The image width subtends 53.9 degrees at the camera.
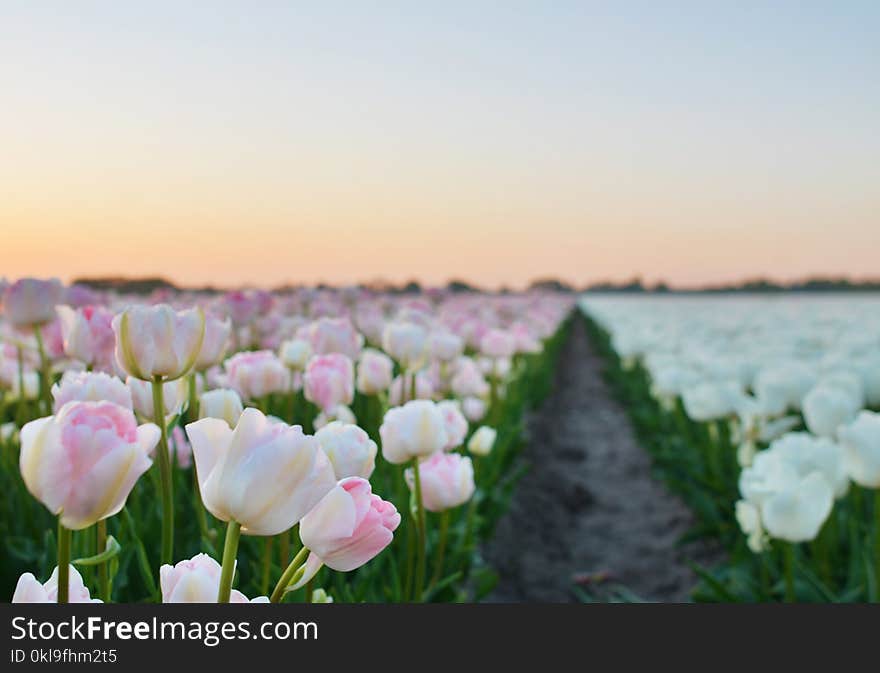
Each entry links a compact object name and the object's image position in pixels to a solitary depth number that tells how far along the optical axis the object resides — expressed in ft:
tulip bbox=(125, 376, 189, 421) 3.62
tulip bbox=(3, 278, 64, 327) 6.09
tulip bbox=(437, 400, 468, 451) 5.06
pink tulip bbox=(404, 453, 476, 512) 4.73
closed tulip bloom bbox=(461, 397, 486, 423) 9.68
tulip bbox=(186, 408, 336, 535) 2.02
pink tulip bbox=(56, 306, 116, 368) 4.47
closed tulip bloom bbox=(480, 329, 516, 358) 12.39
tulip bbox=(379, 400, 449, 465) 4.35
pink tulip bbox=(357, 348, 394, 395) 6.24
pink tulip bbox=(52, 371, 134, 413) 2.86
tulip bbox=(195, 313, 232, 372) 4.14
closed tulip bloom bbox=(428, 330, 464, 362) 8.50
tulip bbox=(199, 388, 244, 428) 3.70
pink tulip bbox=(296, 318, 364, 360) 6.18
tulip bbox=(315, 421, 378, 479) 2.85
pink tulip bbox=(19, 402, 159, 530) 1.99
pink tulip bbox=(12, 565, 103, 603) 2.18
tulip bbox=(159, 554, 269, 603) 2.20
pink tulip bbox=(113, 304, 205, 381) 3.02
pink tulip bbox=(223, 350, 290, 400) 5.30
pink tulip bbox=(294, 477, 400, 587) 2.22
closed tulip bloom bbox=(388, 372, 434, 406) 6.82
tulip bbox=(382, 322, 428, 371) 6.68
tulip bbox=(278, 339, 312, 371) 6.21
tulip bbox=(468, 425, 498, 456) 7.26
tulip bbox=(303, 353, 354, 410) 5.13
